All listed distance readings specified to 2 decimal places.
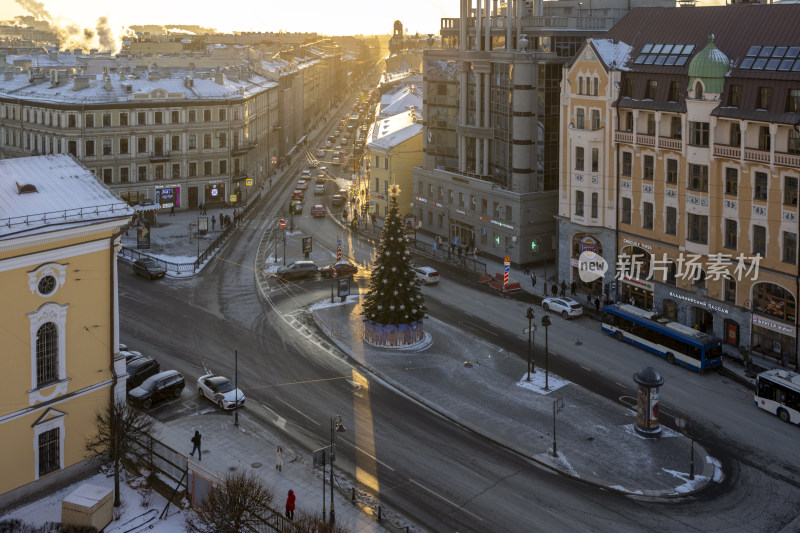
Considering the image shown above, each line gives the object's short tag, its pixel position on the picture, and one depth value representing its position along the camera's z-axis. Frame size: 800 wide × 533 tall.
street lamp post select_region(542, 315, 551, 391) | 52.25
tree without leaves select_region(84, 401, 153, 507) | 38.91
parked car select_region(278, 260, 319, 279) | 79.62
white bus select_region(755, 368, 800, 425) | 49.50
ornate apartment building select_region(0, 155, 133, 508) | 38.62
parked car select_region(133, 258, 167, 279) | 77.50
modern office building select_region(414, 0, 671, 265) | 81.94
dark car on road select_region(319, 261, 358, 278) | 79.50
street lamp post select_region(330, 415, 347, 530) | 47.35
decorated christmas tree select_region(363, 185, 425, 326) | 60.41
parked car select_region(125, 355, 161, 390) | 54.19
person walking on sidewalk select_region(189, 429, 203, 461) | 44.06
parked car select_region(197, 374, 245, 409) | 50.44
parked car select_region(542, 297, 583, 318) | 68.12
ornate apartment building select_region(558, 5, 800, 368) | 57.22
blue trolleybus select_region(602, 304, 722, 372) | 57.00
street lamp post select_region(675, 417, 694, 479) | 42.34
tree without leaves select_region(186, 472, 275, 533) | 32.28
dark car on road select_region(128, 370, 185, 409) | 50.97
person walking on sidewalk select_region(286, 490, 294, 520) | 37.31
